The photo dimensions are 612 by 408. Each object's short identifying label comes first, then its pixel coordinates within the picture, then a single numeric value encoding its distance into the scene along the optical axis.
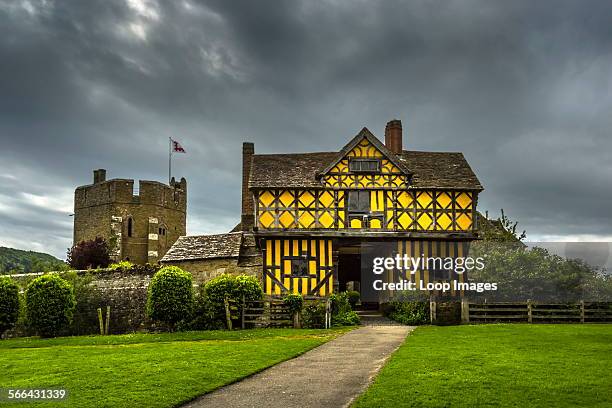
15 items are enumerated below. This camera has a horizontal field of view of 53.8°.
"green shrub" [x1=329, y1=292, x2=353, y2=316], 24.09
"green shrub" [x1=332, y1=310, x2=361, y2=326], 23.50
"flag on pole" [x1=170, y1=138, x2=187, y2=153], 46.53
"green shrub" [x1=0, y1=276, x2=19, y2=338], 23.83
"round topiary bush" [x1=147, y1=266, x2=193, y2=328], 22.64
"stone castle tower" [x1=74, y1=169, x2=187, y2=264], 50.69
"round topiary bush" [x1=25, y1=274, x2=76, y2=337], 23.05
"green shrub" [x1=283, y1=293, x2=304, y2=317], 22.48
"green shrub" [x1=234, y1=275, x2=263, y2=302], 22.83
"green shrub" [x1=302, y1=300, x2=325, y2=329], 22.78
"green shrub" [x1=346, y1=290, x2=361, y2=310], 31.85
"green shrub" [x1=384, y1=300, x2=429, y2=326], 23.20
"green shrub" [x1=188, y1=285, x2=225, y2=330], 22.70
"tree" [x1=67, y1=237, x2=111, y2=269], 47.47
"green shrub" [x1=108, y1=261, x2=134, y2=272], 26.80
